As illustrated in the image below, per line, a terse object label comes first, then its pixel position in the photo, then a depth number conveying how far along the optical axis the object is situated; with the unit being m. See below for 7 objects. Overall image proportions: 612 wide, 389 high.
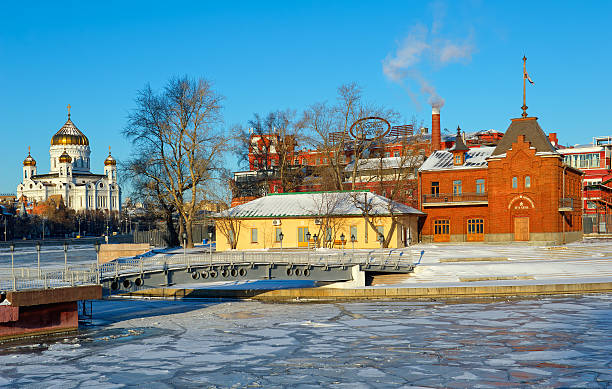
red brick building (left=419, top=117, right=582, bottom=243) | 59.53
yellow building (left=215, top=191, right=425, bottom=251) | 59.44
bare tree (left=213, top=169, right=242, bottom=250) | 62.28
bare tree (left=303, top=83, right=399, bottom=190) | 74.12
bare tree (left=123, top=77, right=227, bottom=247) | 62.72
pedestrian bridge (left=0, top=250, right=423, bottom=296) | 32.00
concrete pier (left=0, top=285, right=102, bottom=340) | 28.28
